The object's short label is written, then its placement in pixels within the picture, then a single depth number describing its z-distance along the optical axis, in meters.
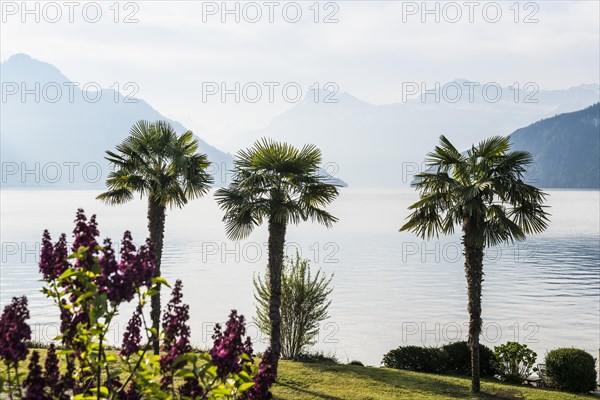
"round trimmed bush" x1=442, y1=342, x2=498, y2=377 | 27.12
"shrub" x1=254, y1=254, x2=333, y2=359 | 30.97
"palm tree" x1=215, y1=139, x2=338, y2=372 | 22.92
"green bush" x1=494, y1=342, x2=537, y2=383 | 25.97
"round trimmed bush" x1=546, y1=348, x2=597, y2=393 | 23.92
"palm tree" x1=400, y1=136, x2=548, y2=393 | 21.53
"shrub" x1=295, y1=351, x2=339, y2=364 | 26.83
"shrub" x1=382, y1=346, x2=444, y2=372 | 27.20
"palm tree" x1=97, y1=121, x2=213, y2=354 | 24.92
